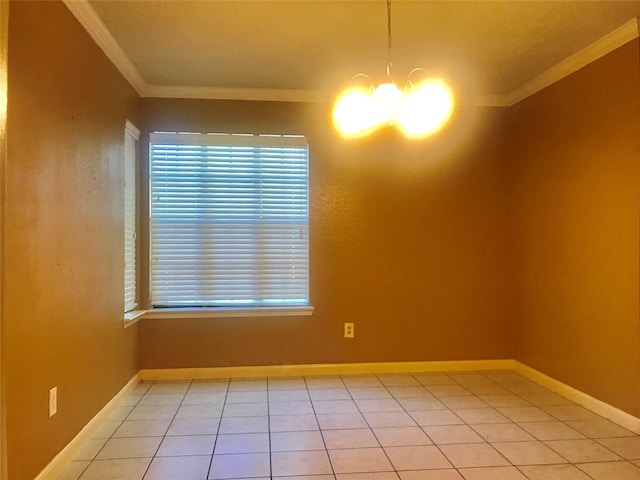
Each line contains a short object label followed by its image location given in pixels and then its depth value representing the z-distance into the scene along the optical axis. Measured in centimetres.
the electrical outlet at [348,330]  365
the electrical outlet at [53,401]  202
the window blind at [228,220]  352
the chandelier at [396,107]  193
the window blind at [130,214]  314
